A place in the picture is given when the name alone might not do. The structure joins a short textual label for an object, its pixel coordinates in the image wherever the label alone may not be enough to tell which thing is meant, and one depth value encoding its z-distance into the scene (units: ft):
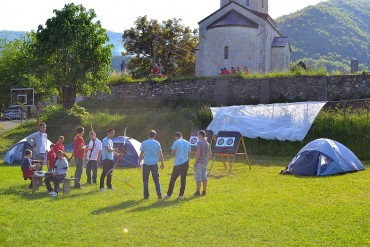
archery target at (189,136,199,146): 71.60
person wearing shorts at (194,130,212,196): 42.11
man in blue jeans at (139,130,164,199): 40.52
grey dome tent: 68.49
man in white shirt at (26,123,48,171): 51.96
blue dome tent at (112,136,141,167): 65.26
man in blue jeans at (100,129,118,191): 45.52
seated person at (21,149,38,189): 44.91
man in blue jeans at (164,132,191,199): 40.83
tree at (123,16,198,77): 188.03
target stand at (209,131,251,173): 60.82
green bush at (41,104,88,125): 104.53
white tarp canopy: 77.20
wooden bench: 43.45
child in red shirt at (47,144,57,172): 46.93
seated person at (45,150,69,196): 43.68
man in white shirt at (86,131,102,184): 48.65
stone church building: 140.87
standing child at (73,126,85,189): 47.16
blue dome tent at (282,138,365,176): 54.49
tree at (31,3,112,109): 107.34
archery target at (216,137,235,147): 61.57
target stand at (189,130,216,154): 68.94
